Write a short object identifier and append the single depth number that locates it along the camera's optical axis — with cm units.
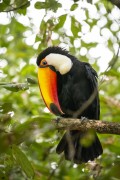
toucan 756
